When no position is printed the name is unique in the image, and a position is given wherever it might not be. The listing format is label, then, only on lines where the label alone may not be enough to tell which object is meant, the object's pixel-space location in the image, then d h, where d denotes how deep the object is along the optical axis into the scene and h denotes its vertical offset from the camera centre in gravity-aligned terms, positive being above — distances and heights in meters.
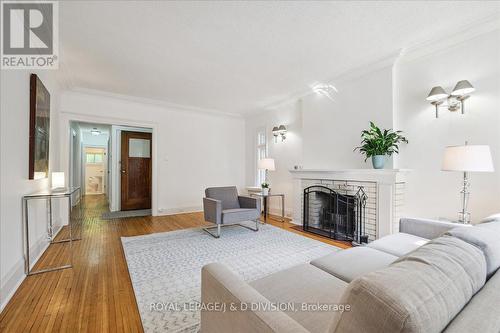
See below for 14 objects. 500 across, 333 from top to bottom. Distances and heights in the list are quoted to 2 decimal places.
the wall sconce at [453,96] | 2.45 +0.82
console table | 2.19 -0.51
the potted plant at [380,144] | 3.04 +0.31
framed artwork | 2.35 +0.42
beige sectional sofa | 0.55 -0.39
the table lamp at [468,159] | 1.98 +0.07
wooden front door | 5.76 -0.10
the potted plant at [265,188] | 4.69 -0.46
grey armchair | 3.49 -0.70
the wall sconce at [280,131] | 5.01 +0.79
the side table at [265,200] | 4.71 -0.74
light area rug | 1.68 -1.08
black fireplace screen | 3.36 -0.78
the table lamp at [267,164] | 4.80 +0.05
